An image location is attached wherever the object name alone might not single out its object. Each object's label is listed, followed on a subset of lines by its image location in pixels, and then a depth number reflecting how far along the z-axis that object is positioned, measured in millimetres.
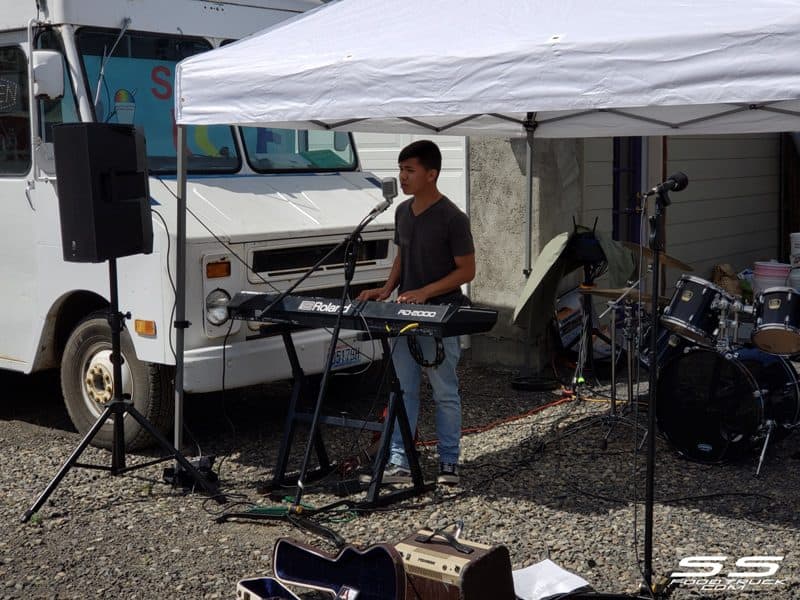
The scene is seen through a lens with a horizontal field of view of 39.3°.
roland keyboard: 5172
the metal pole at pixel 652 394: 4340
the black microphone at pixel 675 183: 4359
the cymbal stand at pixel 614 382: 6710
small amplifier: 3902
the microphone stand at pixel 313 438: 5199
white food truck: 6102
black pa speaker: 5527
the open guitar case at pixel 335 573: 3936
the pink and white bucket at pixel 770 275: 11039
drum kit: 6086
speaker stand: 5652
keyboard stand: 5473
